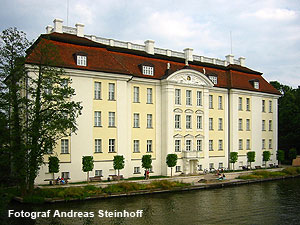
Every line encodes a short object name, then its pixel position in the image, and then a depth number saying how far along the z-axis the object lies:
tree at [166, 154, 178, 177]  36.22
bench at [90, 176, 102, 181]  31.76
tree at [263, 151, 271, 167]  47.08
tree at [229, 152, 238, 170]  43.32
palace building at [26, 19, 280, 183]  32.72
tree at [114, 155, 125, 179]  32.16
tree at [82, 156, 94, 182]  30.36
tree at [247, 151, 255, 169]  45.00
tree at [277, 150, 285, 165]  49.22
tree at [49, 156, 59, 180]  28.67
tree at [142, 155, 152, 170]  34.53
